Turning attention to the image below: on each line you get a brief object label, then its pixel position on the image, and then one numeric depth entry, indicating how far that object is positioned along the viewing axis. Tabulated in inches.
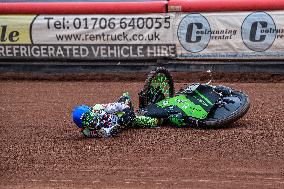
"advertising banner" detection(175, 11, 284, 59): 647.8
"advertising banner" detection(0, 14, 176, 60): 672.4
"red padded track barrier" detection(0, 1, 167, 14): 671.8
